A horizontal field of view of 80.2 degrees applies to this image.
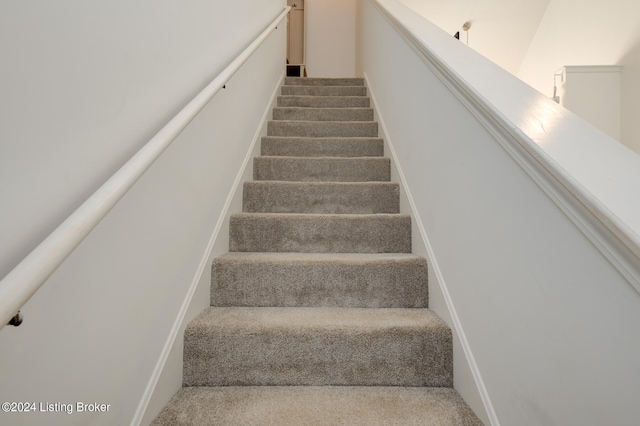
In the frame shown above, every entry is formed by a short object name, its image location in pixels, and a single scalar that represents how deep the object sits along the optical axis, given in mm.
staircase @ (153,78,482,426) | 1056
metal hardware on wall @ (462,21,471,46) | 4609
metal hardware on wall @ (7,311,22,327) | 558
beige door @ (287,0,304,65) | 5207
